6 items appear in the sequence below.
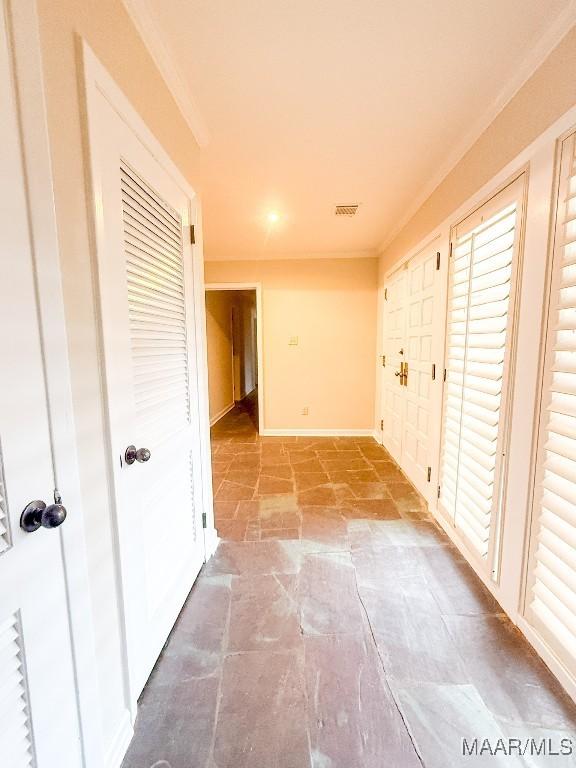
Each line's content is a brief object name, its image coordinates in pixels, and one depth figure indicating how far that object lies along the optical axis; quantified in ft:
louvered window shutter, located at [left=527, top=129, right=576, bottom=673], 3.58
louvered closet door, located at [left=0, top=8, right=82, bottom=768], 1.90
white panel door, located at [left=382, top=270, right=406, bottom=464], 10.12
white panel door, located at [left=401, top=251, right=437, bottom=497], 7.79
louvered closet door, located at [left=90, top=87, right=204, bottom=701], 3.04
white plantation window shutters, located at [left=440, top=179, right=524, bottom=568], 4.76
